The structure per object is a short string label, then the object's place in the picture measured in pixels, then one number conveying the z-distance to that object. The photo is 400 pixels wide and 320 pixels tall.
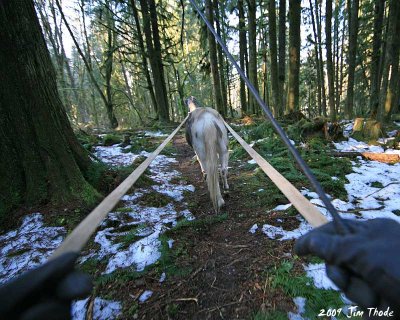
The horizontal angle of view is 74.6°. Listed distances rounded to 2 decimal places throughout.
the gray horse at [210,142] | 3.67
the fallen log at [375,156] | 5.24
